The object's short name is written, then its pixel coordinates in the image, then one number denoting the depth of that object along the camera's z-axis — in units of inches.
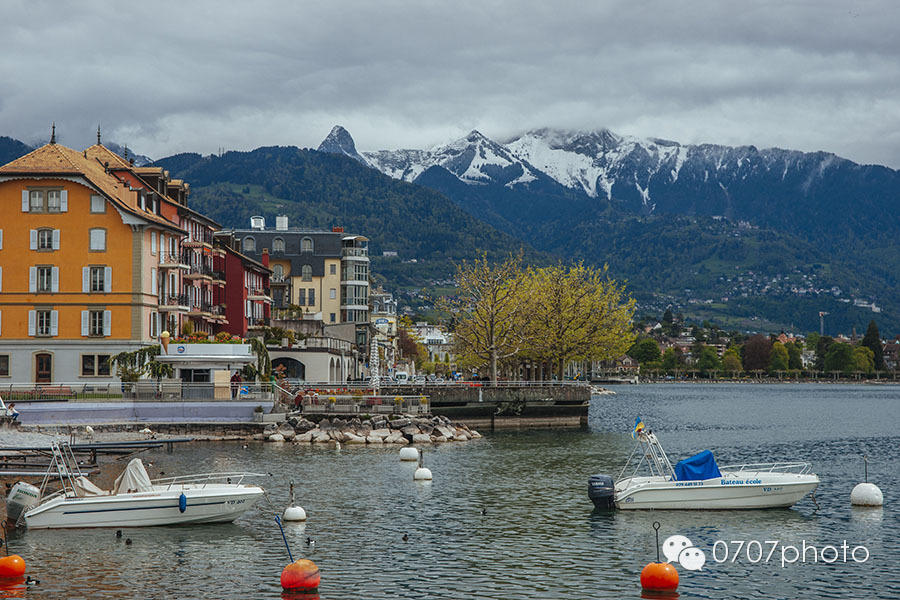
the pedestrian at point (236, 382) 3287.4
